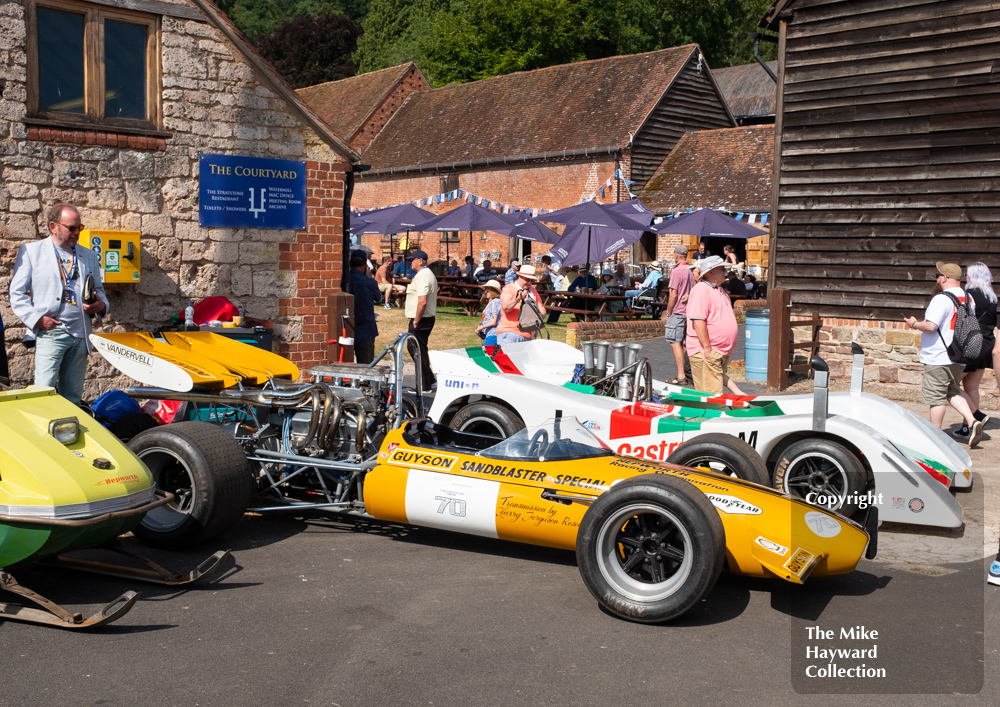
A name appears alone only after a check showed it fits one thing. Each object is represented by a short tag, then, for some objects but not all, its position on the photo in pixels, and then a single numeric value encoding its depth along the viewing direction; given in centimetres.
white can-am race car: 632
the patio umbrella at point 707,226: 2191
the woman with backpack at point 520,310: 1045
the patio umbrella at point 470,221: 2305
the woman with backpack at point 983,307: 910
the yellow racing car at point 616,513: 462
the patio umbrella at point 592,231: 2027
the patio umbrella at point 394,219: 2578
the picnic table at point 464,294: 2303
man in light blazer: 716
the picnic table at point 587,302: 2055
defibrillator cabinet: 929
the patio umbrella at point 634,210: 2111
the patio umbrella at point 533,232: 2425
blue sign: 1021
